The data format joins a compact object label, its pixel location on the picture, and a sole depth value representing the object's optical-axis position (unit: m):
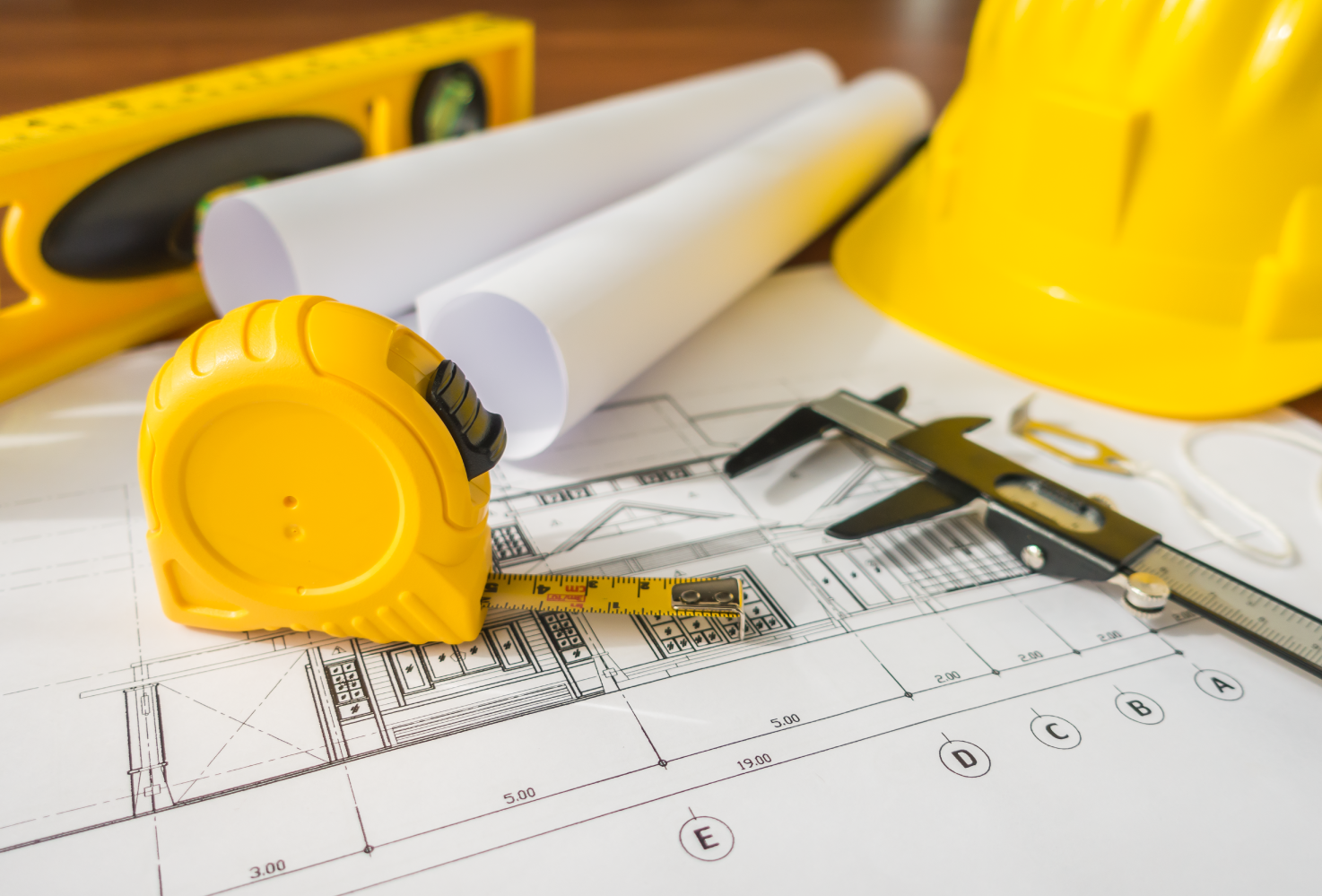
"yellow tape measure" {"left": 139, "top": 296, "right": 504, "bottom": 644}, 0.30
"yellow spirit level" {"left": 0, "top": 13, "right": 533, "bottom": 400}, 0.40
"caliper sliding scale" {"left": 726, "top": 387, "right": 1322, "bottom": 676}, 0.34
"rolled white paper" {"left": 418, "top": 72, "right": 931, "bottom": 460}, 0.40
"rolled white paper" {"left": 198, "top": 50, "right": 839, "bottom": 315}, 0.43
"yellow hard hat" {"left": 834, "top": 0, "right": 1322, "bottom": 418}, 0.41
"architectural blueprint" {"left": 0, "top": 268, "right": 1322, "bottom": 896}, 0.29
